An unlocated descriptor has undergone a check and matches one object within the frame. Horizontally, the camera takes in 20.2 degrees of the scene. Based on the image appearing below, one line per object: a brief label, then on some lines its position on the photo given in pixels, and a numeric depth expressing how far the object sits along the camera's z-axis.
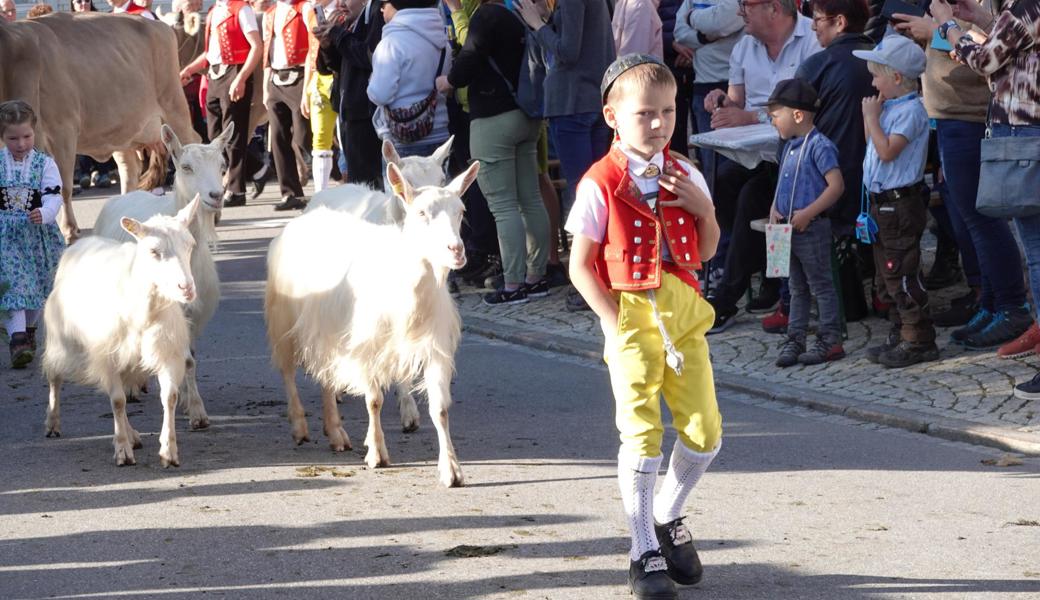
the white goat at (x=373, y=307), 13.64
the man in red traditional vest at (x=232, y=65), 33.96
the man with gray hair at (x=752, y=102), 20.07
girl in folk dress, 19.35
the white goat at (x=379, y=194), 16.91
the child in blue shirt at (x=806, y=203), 17.78
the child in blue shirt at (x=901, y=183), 17.42
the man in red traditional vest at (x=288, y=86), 32.40
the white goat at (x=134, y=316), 14.67
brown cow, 26.36
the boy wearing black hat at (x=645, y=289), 10.31
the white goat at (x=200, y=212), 16.73
